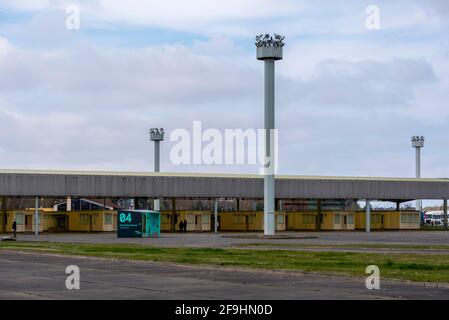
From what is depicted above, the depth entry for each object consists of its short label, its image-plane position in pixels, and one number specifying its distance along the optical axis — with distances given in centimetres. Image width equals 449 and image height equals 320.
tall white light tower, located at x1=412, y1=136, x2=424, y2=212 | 13181
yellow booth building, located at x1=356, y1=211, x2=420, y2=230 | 10488
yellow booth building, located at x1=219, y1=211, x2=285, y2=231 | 9656
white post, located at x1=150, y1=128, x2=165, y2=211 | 12569
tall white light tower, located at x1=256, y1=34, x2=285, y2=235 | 7531
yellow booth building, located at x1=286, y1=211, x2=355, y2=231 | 10162
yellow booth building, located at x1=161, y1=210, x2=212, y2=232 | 9623
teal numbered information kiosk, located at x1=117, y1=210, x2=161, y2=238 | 7050
